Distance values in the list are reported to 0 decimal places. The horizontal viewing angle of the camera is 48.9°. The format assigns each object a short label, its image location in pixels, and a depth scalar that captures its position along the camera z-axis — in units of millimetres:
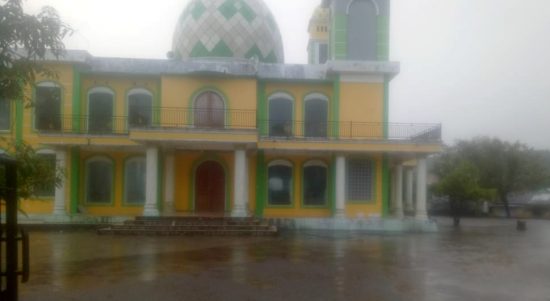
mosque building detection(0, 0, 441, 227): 24578
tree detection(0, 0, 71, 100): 5312
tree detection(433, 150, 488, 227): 31344
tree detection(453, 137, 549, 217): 44469
